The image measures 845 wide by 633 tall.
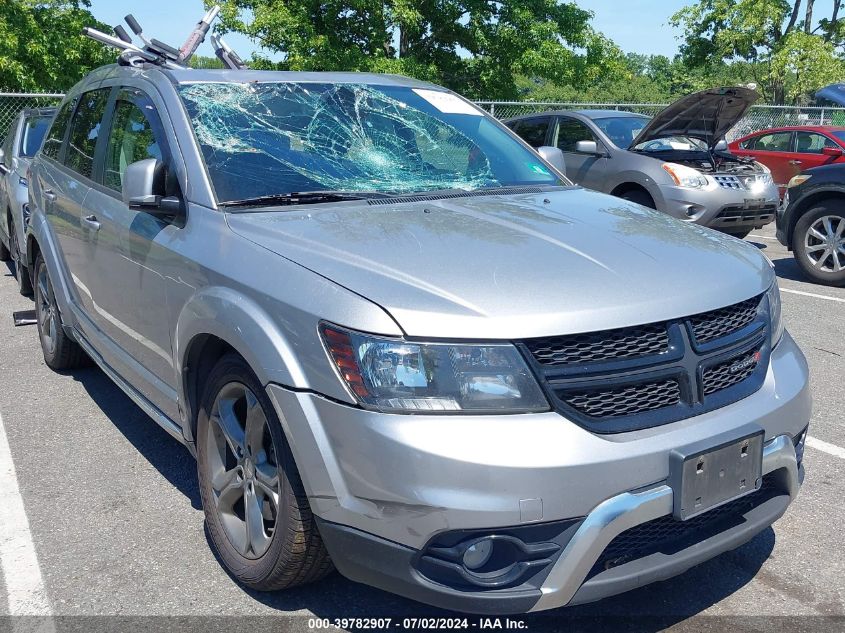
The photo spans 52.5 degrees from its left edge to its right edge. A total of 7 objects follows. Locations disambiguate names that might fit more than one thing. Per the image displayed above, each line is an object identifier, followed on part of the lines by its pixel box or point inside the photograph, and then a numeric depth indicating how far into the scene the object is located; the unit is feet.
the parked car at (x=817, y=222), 26.45
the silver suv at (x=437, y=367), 7.28
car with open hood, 29.99
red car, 45.24
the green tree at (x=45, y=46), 77.77
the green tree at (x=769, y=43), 101.65
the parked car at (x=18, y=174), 22.15
